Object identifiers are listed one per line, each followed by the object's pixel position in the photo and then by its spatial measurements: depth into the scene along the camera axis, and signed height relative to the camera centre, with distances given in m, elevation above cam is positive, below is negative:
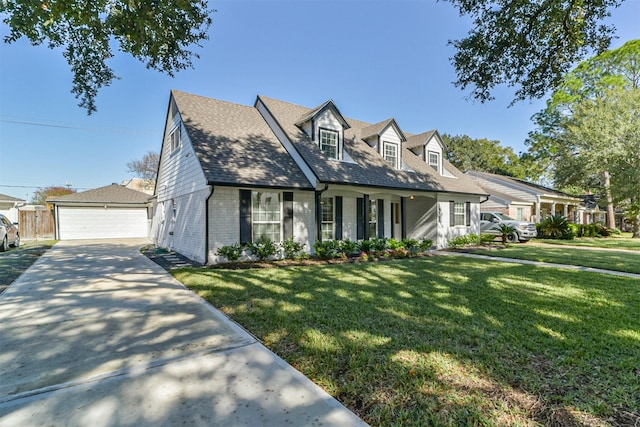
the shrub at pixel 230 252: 9.34 -1.00
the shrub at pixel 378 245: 11.45 -1.00
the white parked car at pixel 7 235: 12.41 -0.61
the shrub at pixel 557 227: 19.45 -0.63
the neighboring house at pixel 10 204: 19.50 +1.22
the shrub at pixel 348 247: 10.83 -1.01
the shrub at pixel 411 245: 12.12 -1.07
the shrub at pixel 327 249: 10.29 -1.04
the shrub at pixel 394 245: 11.88 -1.04
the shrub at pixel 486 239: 16.15 -1.14
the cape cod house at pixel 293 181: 9.84 +1.41
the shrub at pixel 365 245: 11.20 -0.99
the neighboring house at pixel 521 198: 24.95 +1.58
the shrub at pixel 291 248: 10.31 -1.00
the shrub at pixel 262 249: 9.80 -0.96
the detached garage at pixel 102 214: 18.81 +0.38
